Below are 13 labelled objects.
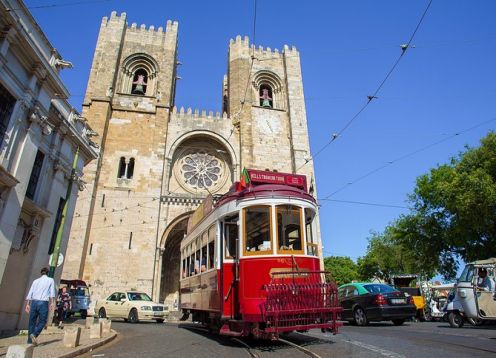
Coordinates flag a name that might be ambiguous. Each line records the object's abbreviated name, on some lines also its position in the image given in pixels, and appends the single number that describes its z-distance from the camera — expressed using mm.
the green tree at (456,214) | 17234
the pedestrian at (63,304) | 12116
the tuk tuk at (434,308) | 18375
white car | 14148
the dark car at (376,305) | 10219
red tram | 5680
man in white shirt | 6325
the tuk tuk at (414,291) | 17703
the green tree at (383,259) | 37281
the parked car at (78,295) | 16702
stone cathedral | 19484
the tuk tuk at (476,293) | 9805
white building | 7797
